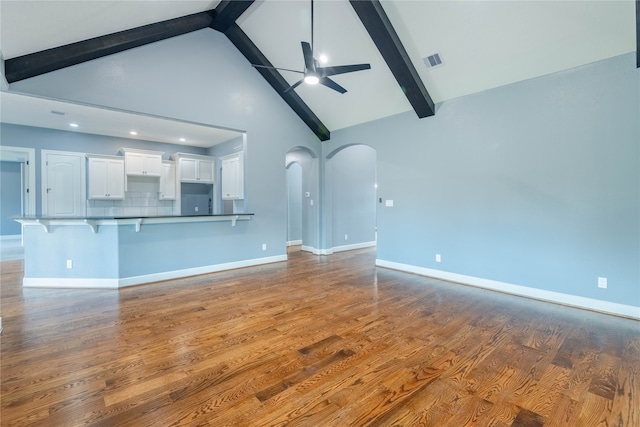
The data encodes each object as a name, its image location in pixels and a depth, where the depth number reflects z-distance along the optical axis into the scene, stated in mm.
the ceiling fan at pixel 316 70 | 3186
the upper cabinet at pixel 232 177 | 5719
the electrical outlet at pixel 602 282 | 3127
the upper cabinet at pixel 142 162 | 5980
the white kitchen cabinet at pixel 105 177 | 5844
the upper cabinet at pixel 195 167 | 6371
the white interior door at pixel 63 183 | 5572
